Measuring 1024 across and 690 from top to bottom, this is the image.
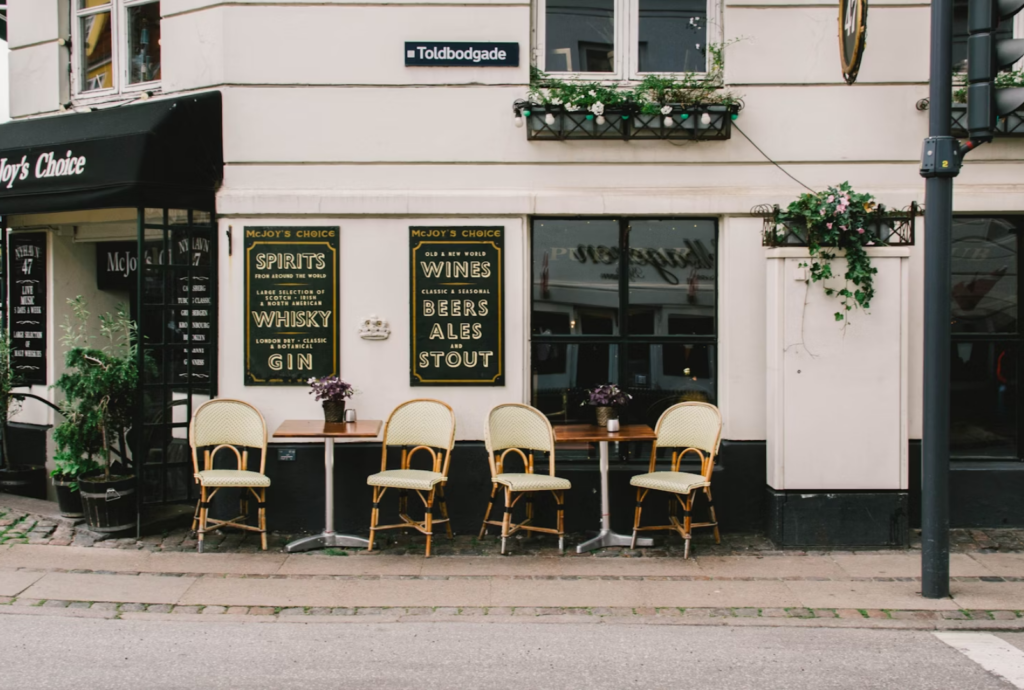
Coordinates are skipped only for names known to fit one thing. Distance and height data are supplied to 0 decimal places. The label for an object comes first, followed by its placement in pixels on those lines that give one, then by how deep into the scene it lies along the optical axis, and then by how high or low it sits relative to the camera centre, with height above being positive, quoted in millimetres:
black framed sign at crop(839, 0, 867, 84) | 6066 +2171
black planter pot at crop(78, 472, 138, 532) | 7152 -1382
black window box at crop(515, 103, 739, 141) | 7355 +1779
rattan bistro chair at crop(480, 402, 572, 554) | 6938 -883
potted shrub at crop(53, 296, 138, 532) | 7141 -718
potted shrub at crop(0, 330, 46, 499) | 8367 -1367
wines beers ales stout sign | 7492 +235
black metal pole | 5617 -28
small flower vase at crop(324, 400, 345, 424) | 7176 -634
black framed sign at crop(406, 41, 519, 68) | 7453 +2385
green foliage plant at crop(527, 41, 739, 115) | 7348 +2040
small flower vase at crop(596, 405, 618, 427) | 7137 -655
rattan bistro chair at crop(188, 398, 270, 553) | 6996 -850
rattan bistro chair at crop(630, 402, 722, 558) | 6756 -925
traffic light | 5496 +1726
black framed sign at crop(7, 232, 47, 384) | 9055 +326
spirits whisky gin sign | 7504 +253
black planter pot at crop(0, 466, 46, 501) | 8836 -1486
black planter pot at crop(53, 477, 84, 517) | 7652 -1442
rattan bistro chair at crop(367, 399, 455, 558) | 6961 -886
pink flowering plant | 6883 +798
